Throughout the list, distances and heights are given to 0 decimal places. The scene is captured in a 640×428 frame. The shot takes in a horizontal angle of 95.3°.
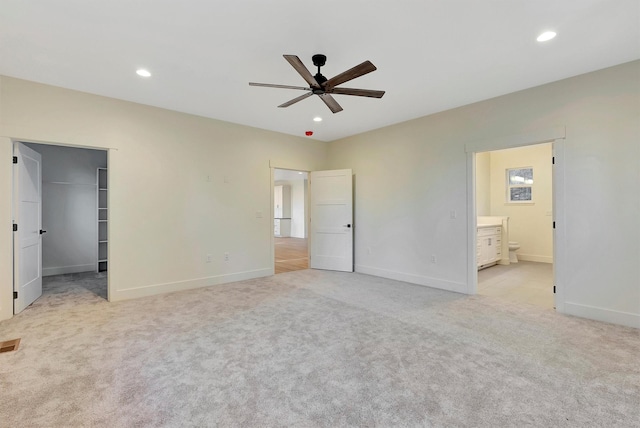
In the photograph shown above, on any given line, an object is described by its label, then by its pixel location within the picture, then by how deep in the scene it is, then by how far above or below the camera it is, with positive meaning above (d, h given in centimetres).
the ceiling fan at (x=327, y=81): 226 +114
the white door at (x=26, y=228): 338 -14
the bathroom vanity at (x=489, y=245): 564 -67
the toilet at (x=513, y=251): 646 -87
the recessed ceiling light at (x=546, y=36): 246 +151
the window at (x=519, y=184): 685 +67
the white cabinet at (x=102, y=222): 582 -12
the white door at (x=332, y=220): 575 -12
